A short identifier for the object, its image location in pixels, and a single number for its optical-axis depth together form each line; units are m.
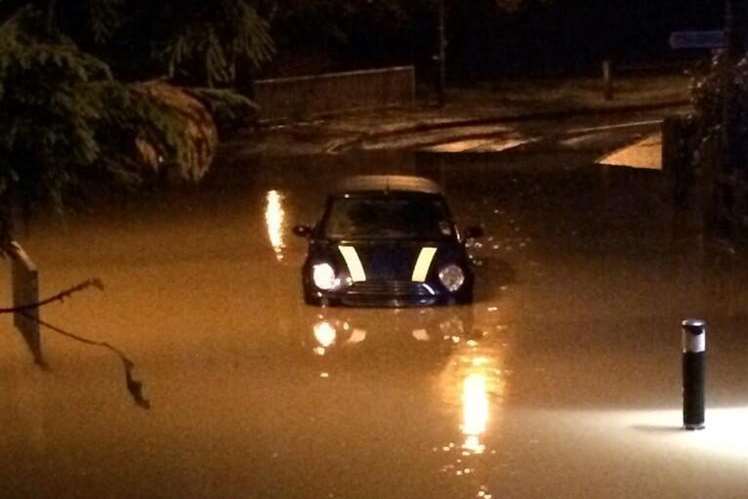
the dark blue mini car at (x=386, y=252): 17.66
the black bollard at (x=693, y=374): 11.92
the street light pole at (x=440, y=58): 41.31
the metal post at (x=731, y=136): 22.27
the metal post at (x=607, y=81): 43.09
